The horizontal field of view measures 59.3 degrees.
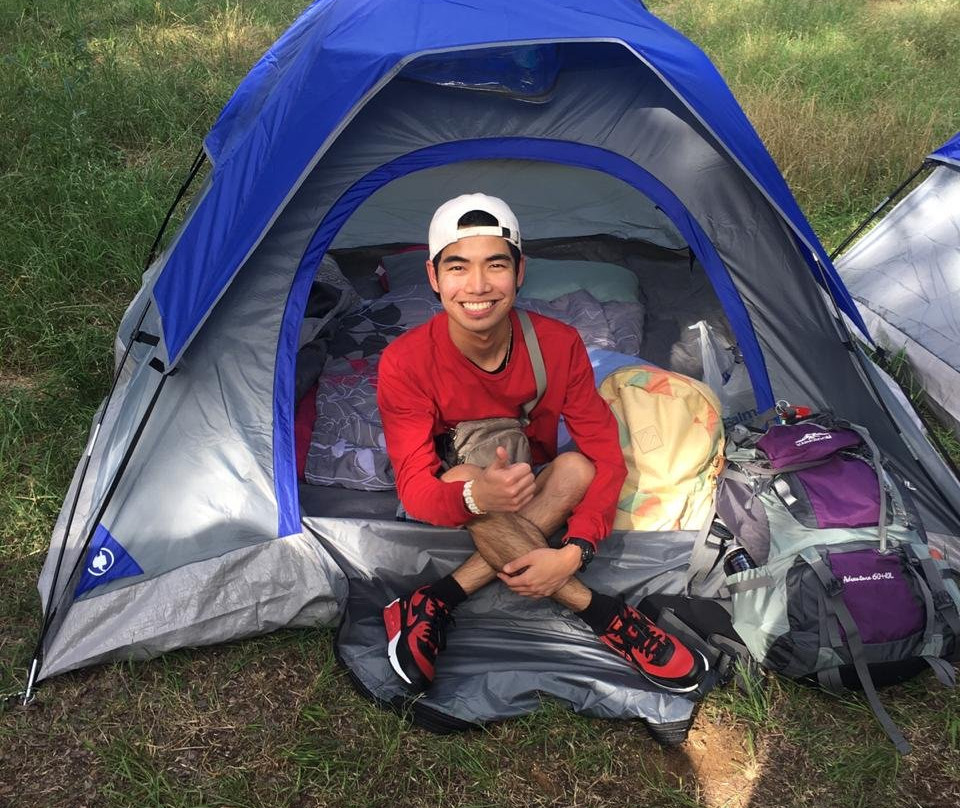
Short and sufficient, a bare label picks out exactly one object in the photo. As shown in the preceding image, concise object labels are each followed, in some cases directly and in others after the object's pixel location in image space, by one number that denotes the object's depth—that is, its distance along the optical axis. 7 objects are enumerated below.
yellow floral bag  2.59
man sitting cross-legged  2.16
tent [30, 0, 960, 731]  2.32
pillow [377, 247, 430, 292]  4.09
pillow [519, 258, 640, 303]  3.98
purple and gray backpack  2.12
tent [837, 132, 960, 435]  3.41
